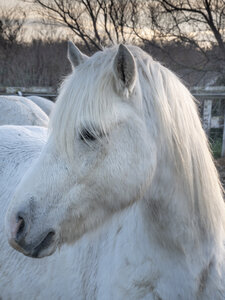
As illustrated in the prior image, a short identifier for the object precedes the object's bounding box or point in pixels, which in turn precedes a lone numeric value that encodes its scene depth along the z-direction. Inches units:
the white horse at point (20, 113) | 198.2
